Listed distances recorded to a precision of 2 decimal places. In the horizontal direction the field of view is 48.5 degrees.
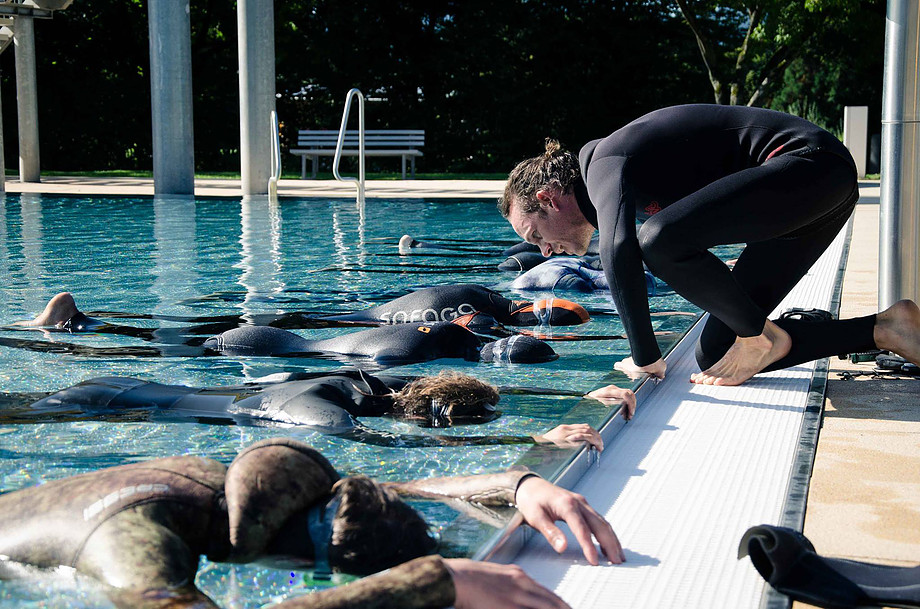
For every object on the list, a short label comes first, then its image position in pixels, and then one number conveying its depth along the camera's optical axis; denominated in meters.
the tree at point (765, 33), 21.45
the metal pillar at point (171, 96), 16.81
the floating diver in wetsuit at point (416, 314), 5.42
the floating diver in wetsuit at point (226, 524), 1.95
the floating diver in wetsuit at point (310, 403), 3.52
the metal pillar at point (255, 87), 16.86
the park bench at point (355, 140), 21.88
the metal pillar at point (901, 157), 4.23
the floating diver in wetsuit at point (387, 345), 4.80
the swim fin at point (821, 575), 2.01
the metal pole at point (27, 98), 20.08
